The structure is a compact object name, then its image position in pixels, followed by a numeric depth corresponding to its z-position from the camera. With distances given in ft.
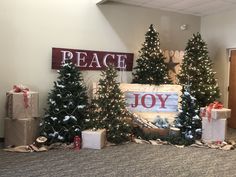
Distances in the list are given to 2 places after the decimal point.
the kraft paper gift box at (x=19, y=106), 15.88
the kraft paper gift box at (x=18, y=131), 16.02
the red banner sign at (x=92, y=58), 19.12
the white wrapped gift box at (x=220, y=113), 17.26
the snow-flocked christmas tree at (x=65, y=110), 17.02
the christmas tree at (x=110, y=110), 17.34
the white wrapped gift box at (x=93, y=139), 16.16
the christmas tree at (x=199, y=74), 20.47
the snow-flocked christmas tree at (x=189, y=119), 18.20
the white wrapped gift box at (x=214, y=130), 17.51
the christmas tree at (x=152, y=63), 19.85
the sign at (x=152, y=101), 20.03
